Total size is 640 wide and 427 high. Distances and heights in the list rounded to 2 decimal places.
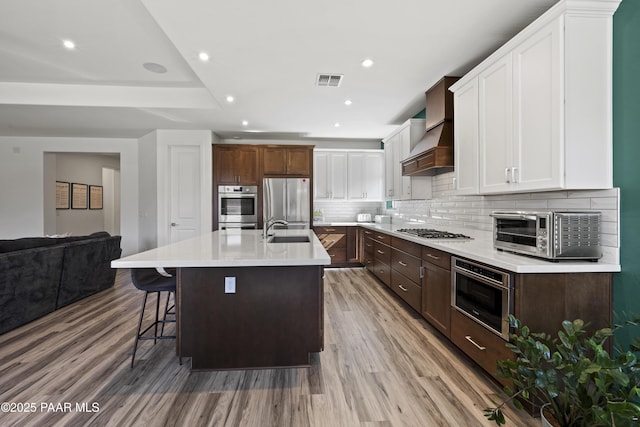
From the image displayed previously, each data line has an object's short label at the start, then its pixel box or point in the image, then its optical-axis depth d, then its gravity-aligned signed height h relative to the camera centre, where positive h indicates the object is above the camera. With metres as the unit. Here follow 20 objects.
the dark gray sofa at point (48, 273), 2.92 -0.69
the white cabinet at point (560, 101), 1.84 +0.71
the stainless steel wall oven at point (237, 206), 5.57 +0.09
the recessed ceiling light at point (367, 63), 2.92 +1.44
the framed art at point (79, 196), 7.31 +0.37
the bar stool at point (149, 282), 2.32 -0.56
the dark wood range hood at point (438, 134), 3.26 +0.86
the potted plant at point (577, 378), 0.87 -0.56
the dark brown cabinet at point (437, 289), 2.59 -0.71
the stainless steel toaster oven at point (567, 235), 1.81 -0.15
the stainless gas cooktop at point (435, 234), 3.16 -0.26
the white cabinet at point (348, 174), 6.16 +0.74
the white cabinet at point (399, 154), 4.22 +0.89
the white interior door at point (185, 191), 5.59 +0.36
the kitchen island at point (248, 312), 2.12 -0.72
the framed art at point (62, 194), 6.89 +0.38
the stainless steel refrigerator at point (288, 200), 5.62 +0.20
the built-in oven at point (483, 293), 1.87 -0.57
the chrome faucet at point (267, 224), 3.09 -0.14
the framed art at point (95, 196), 7.86 +0.38
